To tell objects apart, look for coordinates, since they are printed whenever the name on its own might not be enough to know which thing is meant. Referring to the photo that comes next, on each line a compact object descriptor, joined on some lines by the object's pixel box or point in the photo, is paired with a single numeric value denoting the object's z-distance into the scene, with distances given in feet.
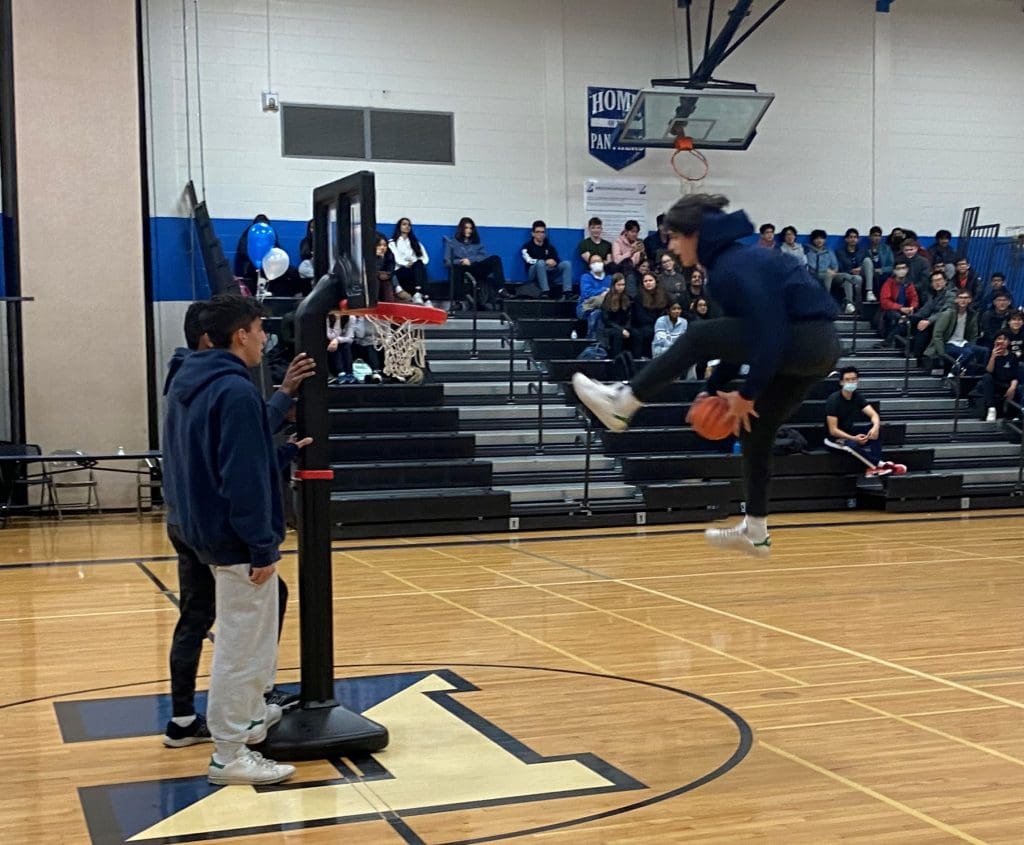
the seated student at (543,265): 62.03
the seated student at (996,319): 60.90
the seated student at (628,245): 61.26
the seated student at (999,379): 57.16
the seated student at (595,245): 61.57
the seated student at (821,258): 64.75
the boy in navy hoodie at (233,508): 15.81
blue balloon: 55.52
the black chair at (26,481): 49.29
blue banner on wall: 65.10
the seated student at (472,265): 60.34
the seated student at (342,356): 48.55
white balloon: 55.11
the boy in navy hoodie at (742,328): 15.79
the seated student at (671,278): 57.88
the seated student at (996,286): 62.85
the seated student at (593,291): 57.57
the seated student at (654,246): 62.90
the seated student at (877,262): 66.13
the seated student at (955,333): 61.11
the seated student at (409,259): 57.57
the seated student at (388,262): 47.99
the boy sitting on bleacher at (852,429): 50.62
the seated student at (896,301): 64.39
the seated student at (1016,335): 57.88
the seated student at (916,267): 65.26
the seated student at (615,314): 54.65
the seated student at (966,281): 64.03
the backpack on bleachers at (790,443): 50.28
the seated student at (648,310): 55.01
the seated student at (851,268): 64.90
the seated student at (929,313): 61.72
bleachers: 45.24
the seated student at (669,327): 53.06
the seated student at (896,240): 66.59
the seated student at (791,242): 63.82
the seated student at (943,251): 67.67
